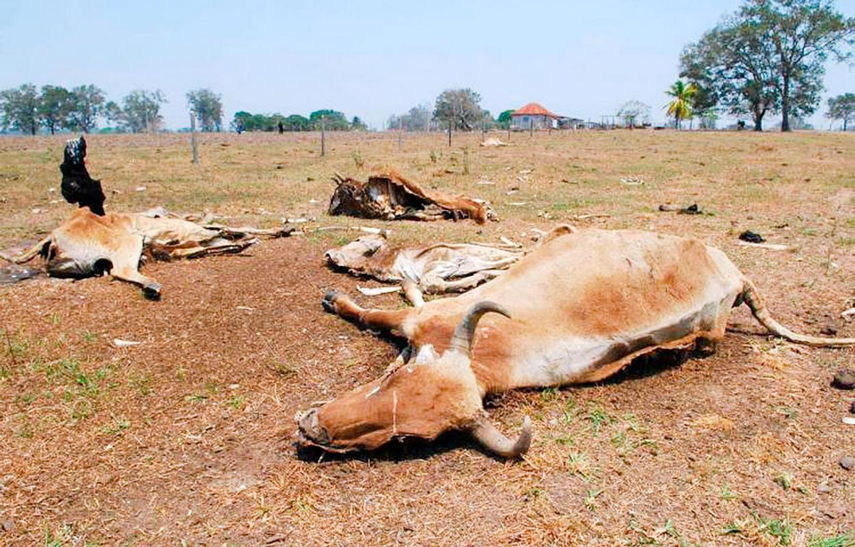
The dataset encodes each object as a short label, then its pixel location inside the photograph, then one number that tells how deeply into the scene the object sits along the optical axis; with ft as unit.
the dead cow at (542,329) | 9.61
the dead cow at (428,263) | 18.34
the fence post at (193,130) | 57.69
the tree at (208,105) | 276.41
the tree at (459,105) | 200.37
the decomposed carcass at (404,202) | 30.25
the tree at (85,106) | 263.08
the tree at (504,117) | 305.57
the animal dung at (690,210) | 32.74
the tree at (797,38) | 150.20
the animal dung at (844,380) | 12.52
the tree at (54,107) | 252.42
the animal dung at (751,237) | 25.74
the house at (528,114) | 266.63
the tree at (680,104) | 197.77
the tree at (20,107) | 247.09
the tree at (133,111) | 284.61
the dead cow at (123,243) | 18.90
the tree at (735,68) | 160.15
